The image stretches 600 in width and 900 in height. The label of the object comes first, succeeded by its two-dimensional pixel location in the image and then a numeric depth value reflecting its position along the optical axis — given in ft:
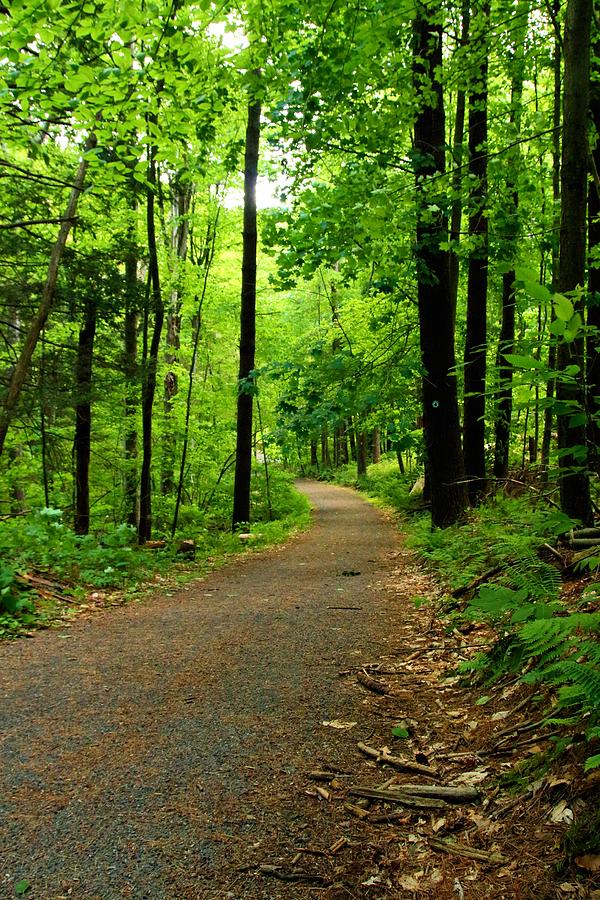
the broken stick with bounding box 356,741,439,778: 8.89
